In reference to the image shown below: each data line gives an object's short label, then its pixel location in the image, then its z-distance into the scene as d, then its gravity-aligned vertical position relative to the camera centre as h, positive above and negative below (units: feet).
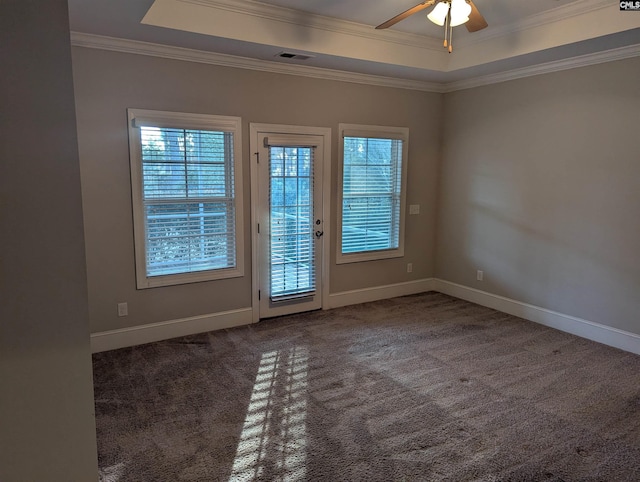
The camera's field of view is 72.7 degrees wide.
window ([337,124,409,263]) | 16.51 -0.33
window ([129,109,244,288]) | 12.65 -0.40
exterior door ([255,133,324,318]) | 14.69 -1.36
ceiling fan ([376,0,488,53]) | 9.21 +3.70
